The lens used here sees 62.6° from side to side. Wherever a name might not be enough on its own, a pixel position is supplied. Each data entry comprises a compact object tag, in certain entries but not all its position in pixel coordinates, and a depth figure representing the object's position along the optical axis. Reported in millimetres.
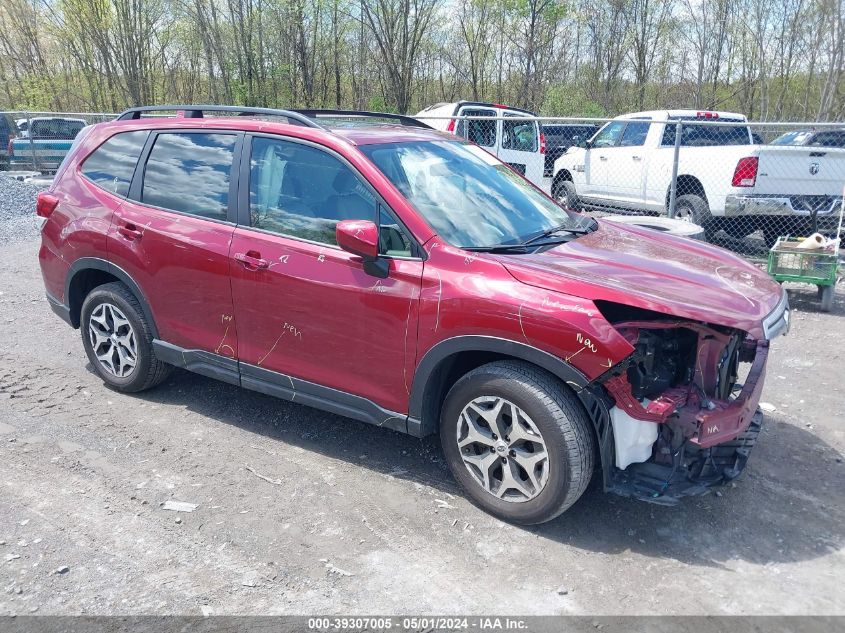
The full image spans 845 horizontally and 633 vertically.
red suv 3180
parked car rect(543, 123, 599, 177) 18609
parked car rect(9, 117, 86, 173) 18062
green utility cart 7046
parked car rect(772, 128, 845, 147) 11359
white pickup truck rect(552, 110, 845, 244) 8805
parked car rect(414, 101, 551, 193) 12555
